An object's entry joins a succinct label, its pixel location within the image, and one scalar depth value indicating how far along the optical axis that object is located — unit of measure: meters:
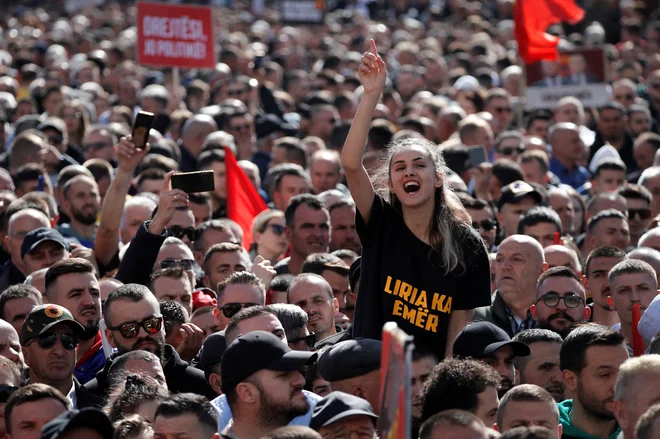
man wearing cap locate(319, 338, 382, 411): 10.91
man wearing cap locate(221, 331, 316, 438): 10.52
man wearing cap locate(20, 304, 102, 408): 13.66
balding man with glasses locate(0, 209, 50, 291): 19.08
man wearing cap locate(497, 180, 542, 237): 21.19
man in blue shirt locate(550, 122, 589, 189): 27.67
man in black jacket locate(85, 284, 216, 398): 13.77
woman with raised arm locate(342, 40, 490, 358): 12.07
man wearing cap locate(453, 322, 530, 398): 12.27
